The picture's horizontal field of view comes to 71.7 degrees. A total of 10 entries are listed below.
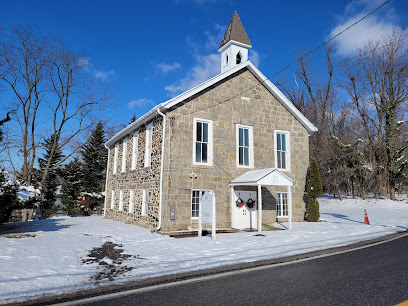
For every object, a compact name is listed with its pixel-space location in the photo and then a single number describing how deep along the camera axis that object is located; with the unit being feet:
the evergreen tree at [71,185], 103.86
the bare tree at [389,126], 84.38
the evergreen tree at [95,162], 105.19
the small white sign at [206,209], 34.99
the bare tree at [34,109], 81.20
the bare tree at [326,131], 89.92
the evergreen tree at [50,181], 100.48
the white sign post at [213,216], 33.09
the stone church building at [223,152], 42.52
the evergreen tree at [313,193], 52.11
